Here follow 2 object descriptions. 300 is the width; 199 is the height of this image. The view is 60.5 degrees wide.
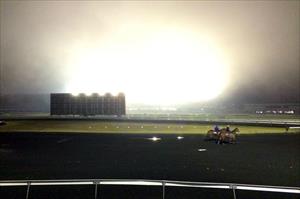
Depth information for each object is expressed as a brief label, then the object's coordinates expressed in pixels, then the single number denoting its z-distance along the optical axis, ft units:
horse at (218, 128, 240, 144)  109.12
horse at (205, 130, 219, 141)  113.48
